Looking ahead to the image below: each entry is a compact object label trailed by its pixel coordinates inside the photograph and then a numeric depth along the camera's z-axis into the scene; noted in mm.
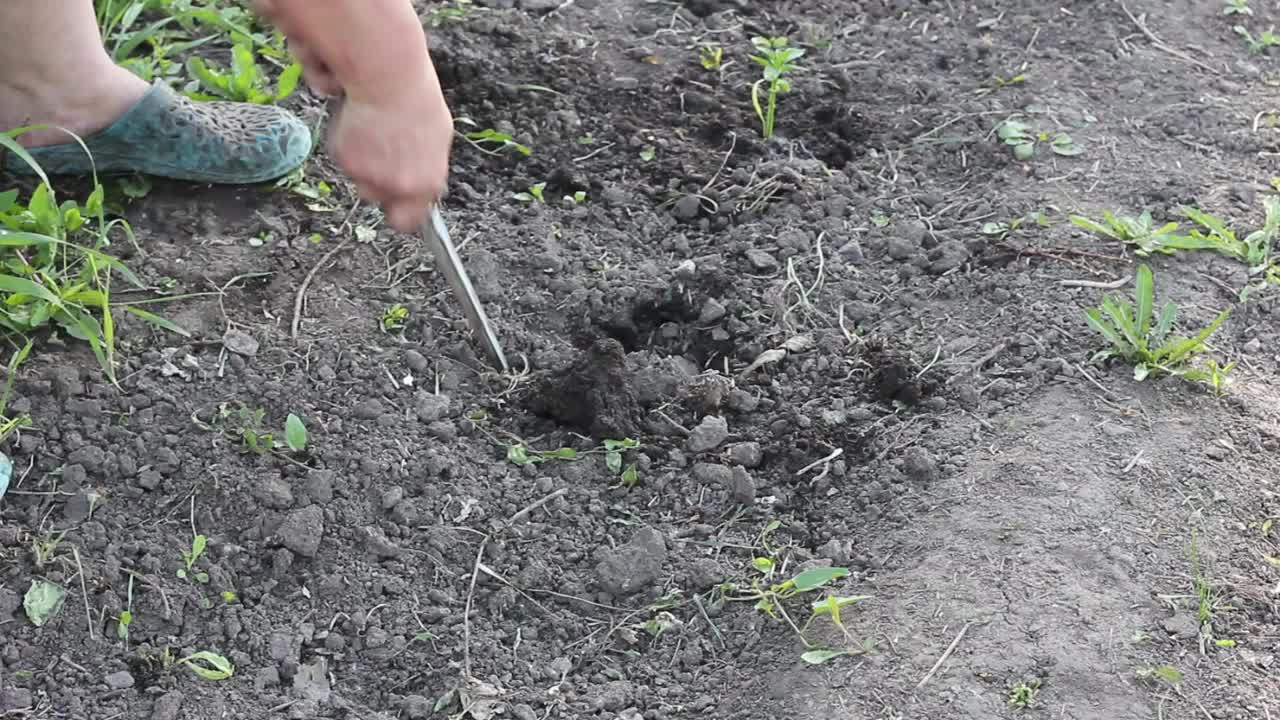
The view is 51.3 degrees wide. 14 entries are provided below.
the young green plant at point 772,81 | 2855
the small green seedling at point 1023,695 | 1837
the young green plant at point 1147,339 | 2264
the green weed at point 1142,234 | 2502
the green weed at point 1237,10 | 3168
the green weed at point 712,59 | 3047
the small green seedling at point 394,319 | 2422
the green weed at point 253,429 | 2170
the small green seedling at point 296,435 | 2168
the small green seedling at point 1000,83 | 2984
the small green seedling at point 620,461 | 2223
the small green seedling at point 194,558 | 2010
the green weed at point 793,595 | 1928
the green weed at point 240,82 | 2824
